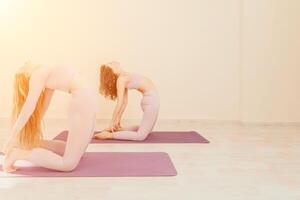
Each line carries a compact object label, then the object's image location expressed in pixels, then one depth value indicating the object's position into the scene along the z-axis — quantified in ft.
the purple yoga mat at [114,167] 7.88
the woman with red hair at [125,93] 12.59
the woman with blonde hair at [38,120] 7.89
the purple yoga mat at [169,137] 12.41
